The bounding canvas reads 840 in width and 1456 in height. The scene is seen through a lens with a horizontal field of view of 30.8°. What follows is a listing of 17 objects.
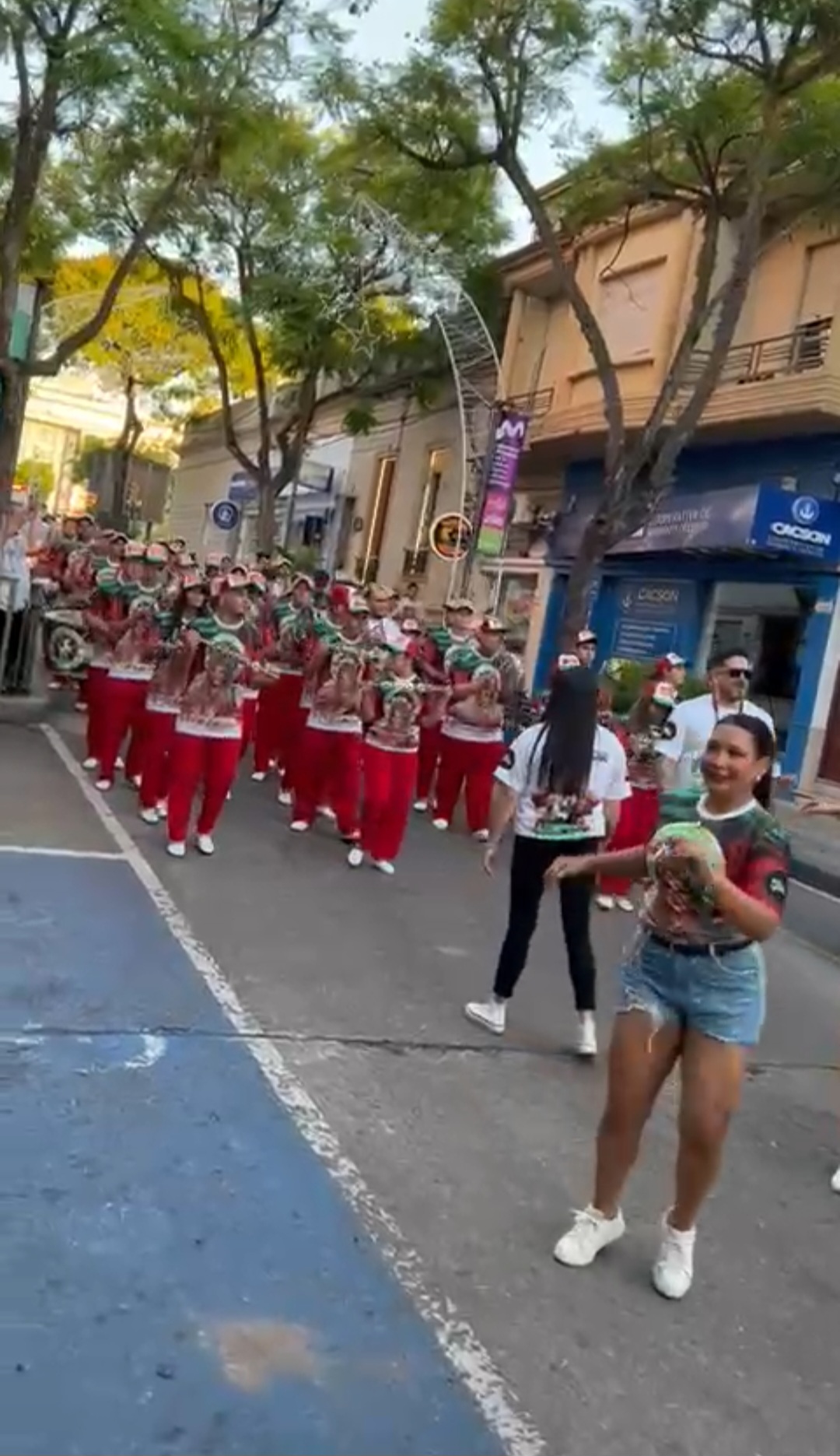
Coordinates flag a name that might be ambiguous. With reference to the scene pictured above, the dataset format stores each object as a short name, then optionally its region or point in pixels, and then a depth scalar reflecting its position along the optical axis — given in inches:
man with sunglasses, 315.3
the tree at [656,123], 596.7
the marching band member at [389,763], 374.0
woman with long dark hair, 241.4
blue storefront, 751.7
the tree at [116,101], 508.1
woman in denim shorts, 154.2
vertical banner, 900.6
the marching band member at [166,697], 384.5
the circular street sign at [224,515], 1138.0
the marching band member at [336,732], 396.2
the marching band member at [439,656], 450.9
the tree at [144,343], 1115.9
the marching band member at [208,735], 351.9
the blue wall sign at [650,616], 888.9
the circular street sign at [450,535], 956.6
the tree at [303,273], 867.4
